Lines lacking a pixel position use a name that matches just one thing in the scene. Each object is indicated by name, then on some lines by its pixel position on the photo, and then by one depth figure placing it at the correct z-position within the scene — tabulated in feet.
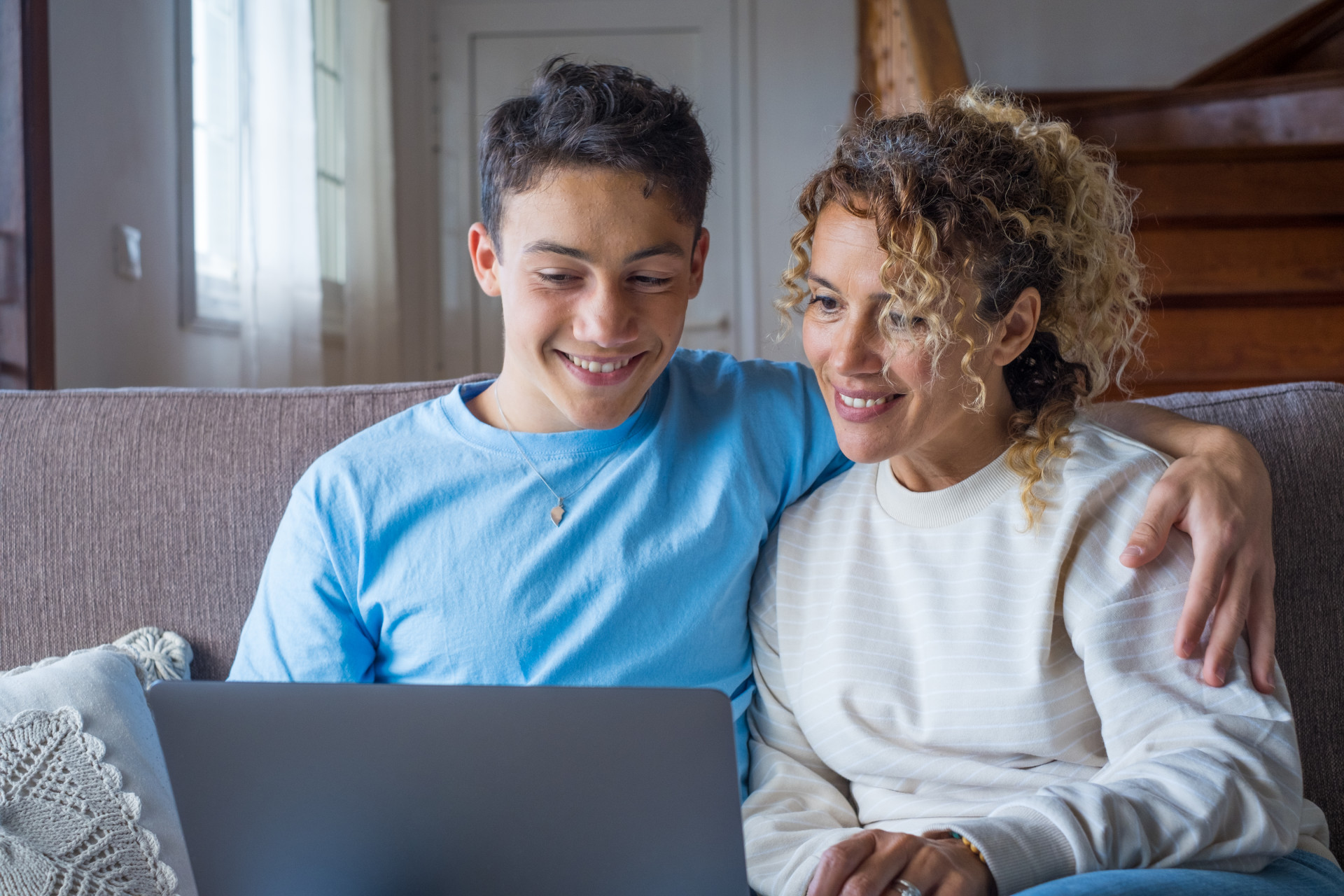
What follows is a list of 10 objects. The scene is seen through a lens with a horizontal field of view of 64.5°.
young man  3.50
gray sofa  4.18
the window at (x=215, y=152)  9.30
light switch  7.97
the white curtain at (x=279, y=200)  9.30
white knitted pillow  3.11
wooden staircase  8.15
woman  2.91
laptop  2.16
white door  13.79
